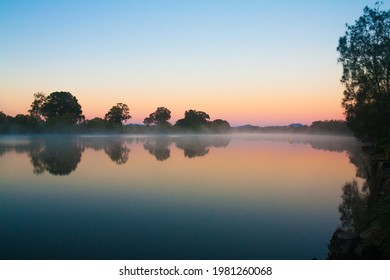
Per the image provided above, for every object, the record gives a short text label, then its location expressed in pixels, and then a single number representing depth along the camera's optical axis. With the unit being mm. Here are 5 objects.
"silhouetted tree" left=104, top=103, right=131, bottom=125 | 177712
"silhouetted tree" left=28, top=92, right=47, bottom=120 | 135375
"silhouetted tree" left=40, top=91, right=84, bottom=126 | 132875
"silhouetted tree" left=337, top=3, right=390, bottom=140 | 32653
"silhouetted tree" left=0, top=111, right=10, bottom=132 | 128125
